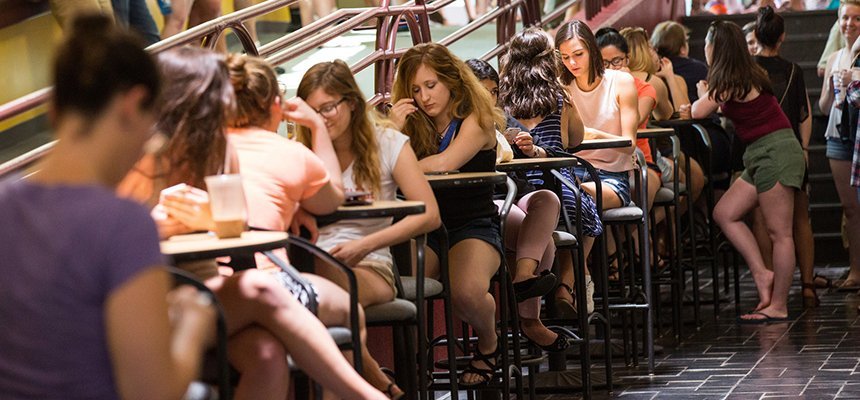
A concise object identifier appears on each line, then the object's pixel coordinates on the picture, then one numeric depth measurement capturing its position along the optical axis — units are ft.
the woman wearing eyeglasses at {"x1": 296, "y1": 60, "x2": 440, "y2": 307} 26.99
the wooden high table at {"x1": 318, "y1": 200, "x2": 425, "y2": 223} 24.89
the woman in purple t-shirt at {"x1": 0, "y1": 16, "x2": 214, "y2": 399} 13.91
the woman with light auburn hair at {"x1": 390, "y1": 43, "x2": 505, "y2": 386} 31.45
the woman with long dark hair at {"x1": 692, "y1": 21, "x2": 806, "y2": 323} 49.75
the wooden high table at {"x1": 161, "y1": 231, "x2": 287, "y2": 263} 19.16
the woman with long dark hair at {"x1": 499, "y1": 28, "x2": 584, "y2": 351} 38.70
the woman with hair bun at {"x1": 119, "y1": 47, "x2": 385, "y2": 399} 21.15
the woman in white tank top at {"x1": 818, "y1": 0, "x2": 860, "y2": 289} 54.19
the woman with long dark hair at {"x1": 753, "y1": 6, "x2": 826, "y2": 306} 53.67
